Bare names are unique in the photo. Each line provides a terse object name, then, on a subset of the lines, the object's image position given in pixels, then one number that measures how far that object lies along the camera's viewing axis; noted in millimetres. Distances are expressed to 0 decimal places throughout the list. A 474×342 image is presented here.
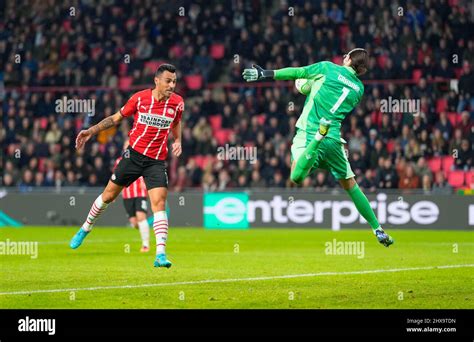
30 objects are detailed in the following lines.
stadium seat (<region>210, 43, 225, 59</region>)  30219
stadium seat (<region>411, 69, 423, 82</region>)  27225
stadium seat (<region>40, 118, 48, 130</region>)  29375
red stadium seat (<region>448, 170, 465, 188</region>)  24875
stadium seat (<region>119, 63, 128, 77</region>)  30611
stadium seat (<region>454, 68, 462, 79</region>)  27109
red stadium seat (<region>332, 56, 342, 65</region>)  28162
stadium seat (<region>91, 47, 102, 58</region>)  30969
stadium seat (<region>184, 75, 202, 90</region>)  29531
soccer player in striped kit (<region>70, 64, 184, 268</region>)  13023
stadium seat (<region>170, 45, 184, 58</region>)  30412
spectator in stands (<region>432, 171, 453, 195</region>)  24484
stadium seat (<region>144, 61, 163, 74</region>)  30203
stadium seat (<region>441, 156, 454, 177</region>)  25292
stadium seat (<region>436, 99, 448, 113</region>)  26578
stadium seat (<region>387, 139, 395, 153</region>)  26094
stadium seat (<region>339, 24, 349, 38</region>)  28750
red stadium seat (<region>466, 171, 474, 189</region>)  24517
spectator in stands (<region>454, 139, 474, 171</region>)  24922
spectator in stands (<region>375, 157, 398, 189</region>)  24922
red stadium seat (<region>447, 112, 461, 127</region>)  25823
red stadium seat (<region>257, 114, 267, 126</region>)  27436
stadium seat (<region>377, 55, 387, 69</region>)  27639
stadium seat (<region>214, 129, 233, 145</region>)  27705
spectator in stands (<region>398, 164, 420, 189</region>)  24750
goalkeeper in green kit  12461
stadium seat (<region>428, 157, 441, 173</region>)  25516
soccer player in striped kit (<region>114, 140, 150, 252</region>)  18219
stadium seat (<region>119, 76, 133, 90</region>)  30406
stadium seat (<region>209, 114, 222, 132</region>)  28469
